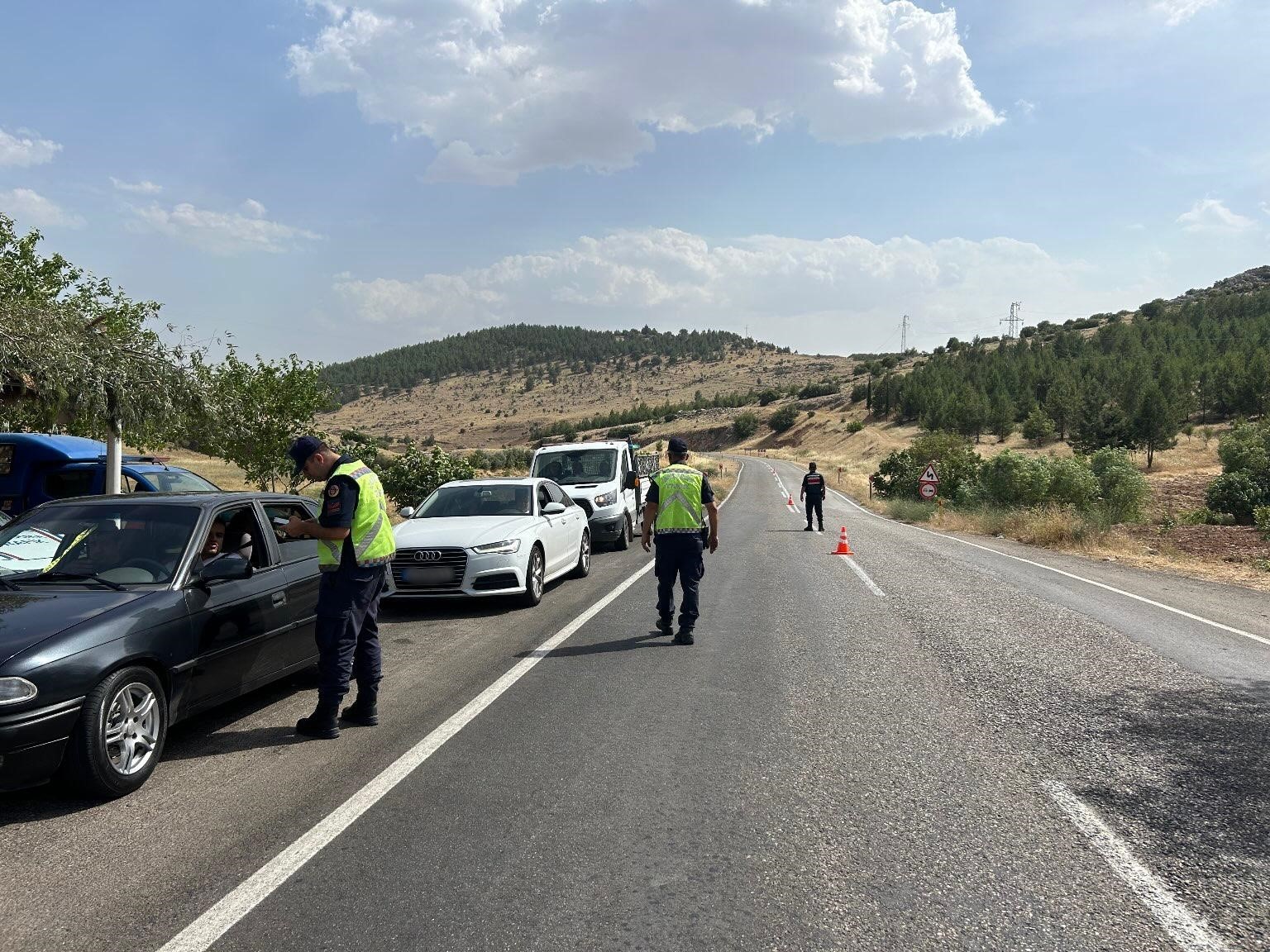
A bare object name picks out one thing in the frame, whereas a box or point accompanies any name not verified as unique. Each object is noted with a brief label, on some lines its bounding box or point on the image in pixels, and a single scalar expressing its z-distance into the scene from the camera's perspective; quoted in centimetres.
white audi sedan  975
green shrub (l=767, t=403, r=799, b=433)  12925
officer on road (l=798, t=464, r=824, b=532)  2294
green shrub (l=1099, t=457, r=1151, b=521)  2863
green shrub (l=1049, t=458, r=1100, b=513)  2936
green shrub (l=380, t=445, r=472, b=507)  2542
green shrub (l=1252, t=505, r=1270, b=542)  2323
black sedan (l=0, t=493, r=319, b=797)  426
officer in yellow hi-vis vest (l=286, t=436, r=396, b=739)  545
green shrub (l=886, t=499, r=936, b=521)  3086
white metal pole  1391
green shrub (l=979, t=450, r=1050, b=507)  2969
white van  1631
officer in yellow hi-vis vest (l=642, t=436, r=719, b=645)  851
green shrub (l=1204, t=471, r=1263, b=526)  3559
